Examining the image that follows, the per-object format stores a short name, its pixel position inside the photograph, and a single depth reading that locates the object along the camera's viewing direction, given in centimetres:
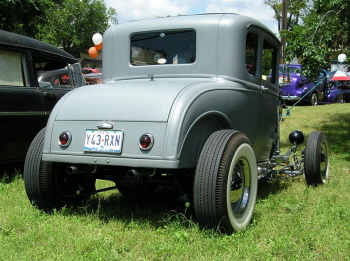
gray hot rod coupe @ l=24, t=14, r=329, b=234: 329
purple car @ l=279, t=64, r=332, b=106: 1780
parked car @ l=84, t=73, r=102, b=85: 1758
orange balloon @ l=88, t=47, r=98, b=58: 1515
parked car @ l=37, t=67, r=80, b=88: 623
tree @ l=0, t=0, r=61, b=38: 1381
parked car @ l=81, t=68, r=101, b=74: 3014
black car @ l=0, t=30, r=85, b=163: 538
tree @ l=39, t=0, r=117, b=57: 4625
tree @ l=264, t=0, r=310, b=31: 4379
